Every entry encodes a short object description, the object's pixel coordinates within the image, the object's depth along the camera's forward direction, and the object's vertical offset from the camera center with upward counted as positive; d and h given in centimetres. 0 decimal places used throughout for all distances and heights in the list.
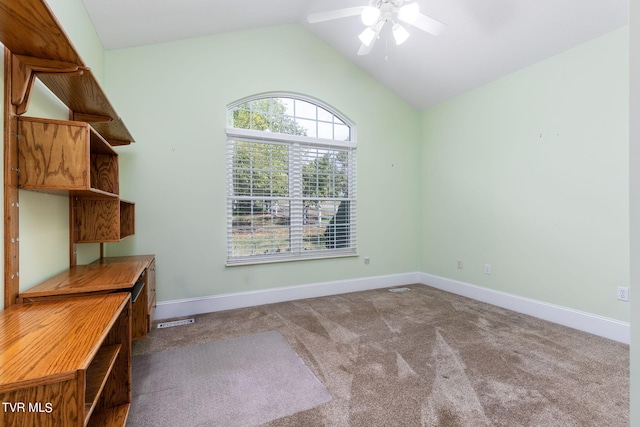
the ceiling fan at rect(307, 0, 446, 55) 231 +161
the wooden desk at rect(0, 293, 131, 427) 89 -47
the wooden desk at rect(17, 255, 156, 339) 165 -38
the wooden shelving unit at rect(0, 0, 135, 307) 134 +53
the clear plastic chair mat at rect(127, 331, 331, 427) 171 -114
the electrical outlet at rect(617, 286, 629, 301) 260 -74
